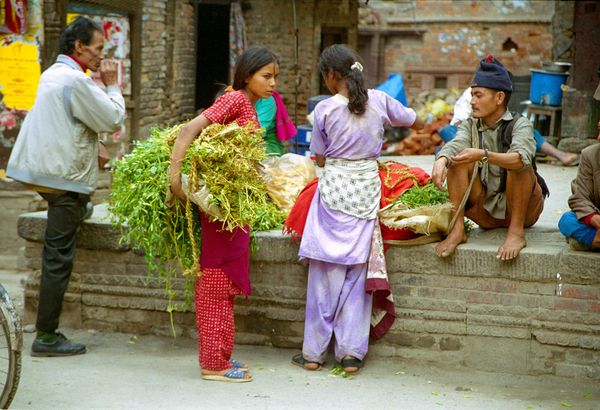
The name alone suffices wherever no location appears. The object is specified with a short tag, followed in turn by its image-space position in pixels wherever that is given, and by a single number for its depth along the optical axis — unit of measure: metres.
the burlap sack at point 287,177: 11.18
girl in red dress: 9.55
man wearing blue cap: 9.75
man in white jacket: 10.11
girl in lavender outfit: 9.84
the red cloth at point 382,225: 10.22
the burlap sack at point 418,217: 9.98
